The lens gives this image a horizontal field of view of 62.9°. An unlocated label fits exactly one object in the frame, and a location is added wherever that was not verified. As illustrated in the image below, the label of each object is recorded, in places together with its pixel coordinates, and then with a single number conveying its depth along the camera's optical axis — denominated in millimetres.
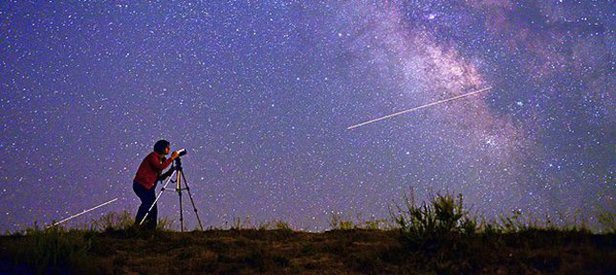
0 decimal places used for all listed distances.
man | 10664
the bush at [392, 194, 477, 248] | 7773
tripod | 11516
